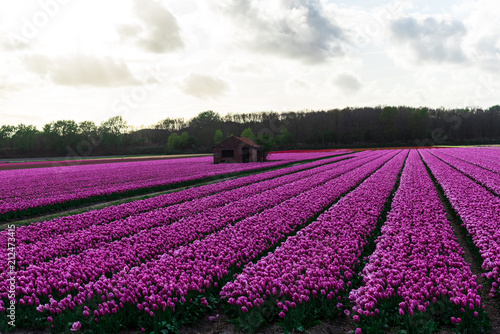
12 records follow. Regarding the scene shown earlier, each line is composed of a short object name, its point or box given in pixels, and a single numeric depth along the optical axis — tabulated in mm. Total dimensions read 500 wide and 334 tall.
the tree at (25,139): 111312
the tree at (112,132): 119125
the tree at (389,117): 134012
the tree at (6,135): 115462
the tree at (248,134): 96831
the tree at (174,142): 114875
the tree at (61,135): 111631
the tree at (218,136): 107438
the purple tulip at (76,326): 5222
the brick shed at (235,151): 51569
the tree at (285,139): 109525
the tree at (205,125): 126750
